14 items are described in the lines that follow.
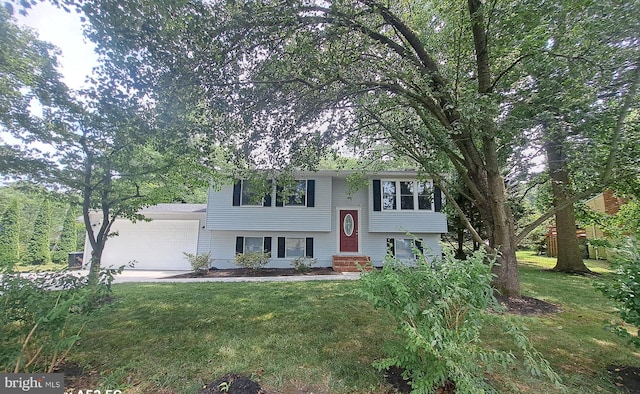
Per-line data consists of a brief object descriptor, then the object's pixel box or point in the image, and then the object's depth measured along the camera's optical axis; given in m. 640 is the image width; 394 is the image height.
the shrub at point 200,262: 11.12
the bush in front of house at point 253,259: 11.09
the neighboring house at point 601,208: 14.93
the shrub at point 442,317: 2.19
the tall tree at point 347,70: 4.20
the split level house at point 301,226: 12.09
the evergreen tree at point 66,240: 14.90
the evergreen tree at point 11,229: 13.44
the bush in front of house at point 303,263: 11.43
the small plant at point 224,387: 2.67
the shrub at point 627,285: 2.69
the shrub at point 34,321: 2.35
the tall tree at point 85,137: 4.64
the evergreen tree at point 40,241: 14.26
